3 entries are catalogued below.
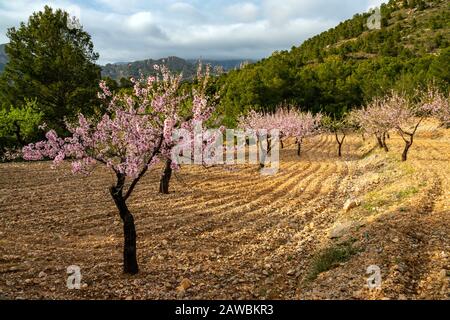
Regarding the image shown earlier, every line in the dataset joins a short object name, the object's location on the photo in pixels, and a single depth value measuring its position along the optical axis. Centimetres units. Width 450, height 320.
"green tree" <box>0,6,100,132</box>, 4144
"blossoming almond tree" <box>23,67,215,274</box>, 1084
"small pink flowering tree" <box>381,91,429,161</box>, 3112
